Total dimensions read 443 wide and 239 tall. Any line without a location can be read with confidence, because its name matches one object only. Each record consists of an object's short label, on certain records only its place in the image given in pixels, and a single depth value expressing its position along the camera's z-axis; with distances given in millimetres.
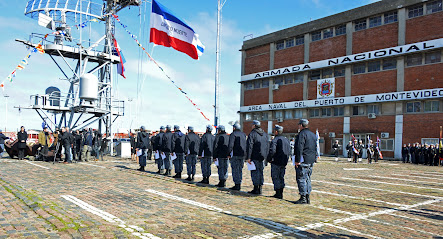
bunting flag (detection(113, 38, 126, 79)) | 29289
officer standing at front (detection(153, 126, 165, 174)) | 13695
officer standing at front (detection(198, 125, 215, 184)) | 11382
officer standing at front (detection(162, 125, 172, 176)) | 13227
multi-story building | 31609
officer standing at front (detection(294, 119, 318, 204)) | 8195
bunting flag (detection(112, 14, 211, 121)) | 19047
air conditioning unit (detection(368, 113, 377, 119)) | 35000
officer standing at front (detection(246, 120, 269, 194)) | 9359
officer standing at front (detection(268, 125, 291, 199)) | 8820
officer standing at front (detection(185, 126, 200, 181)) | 12172
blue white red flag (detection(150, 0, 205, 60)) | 17641
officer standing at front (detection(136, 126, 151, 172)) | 14820
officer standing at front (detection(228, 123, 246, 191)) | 10016
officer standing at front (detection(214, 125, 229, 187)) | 10656
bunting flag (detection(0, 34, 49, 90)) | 24562
